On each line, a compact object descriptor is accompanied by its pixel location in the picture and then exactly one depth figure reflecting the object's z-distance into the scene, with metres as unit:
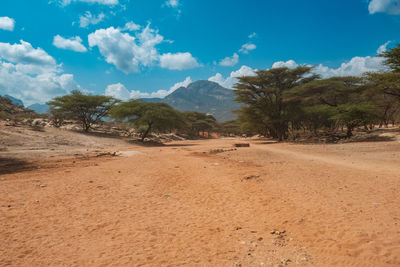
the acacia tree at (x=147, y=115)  25.12
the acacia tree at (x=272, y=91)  23.91
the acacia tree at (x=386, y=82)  15.27
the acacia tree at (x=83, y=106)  25.78
